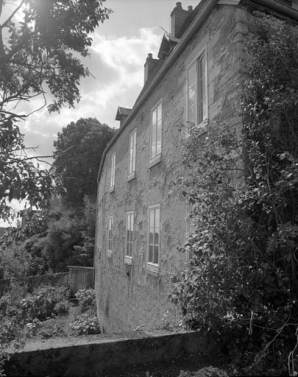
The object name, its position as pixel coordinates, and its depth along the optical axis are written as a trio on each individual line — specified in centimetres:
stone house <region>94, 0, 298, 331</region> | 501
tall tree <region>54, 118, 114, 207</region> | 2959
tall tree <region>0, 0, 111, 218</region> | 352
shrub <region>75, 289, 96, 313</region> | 1656
